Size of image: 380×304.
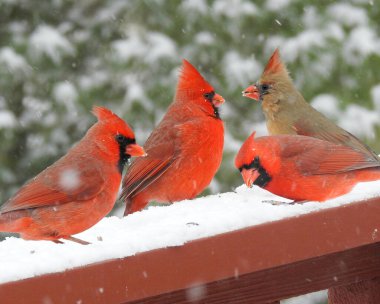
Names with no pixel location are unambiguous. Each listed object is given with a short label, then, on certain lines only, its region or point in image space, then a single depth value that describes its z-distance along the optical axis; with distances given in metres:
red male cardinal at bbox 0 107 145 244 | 4.53
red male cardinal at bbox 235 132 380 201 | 4.89
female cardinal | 6.59
